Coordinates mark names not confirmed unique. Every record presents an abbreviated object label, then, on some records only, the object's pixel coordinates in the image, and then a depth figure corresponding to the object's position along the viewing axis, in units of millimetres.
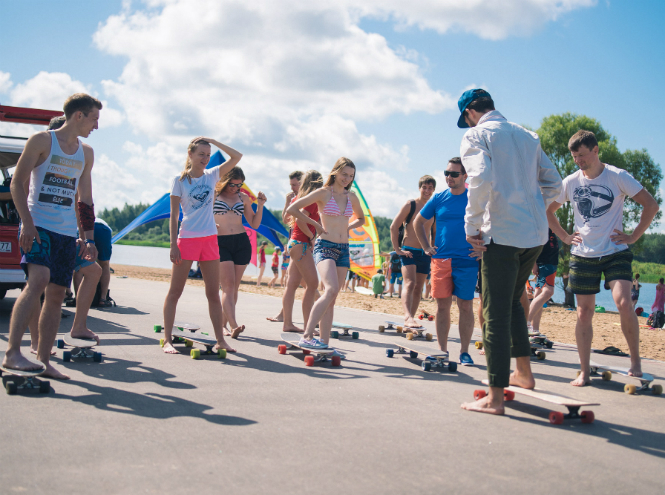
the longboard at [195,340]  5733
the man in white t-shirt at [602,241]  5125
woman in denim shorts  5887
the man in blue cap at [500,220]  3943
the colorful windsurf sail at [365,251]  25844
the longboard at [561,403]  3746
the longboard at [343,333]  7910
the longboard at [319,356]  5609
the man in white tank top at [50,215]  4152
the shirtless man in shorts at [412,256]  7943
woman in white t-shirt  5852
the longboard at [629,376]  4940
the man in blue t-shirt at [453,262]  5996
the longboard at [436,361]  5589
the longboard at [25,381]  3971
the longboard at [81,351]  5266
